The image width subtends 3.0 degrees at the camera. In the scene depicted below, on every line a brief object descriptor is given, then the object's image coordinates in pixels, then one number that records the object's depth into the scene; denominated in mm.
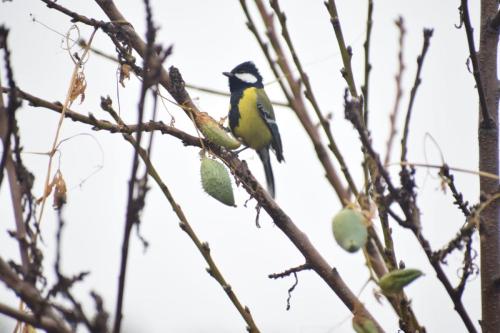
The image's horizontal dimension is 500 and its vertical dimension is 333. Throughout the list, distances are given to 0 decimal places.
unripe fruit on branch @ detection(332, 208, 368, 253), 4247
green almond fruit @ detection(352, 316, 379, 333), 4566
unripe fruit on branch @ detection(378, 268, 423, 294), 4243
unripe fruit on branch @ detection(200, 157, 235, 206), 6790
